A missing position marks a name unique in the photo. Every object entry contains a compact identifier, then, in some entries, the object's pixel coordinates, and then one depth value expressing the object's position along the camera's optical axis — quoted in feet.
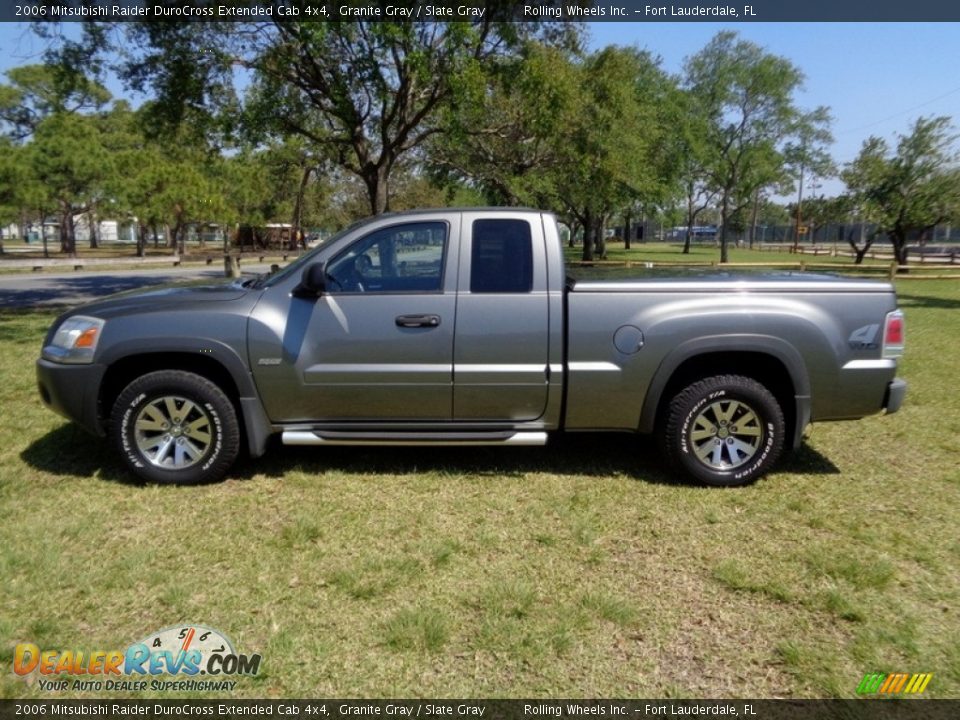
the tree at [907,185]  91.04
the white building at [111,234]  283.59
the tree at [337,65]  39.40
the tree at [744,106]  126.82
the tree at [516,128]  45.15
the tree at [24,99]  136.67
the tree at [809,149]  134.41
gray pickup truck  13.11
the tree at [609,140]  66.85
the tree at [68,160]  108.88
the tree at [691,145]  122.62
